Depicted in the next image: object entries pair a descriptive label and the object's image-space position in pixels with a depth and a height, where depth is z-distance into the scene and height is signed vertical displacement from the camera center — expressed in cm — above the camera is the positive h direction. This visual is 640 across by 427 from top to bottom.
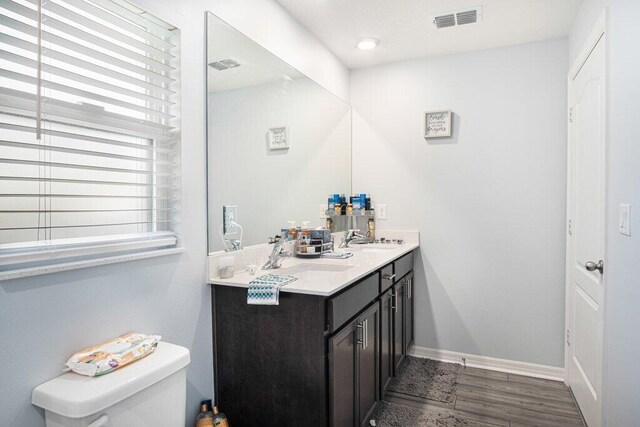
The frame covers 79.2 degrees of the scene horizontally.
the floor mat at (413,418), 215 -118
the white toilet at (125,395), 105 -53
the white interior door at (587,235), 189 -13
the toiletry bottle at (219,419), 162 -88
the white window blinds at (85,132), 110 +27
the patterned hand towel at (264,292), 157 -33
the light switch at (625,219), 147 -3
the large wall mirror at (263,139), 184 +43
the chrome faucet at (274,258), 204 -25
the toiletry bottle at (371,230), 329 -16
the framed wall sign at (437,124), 304 +69
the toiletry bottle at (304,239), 242 -18
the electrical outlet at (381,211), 329 +0
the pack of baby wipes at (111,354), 116 -45
